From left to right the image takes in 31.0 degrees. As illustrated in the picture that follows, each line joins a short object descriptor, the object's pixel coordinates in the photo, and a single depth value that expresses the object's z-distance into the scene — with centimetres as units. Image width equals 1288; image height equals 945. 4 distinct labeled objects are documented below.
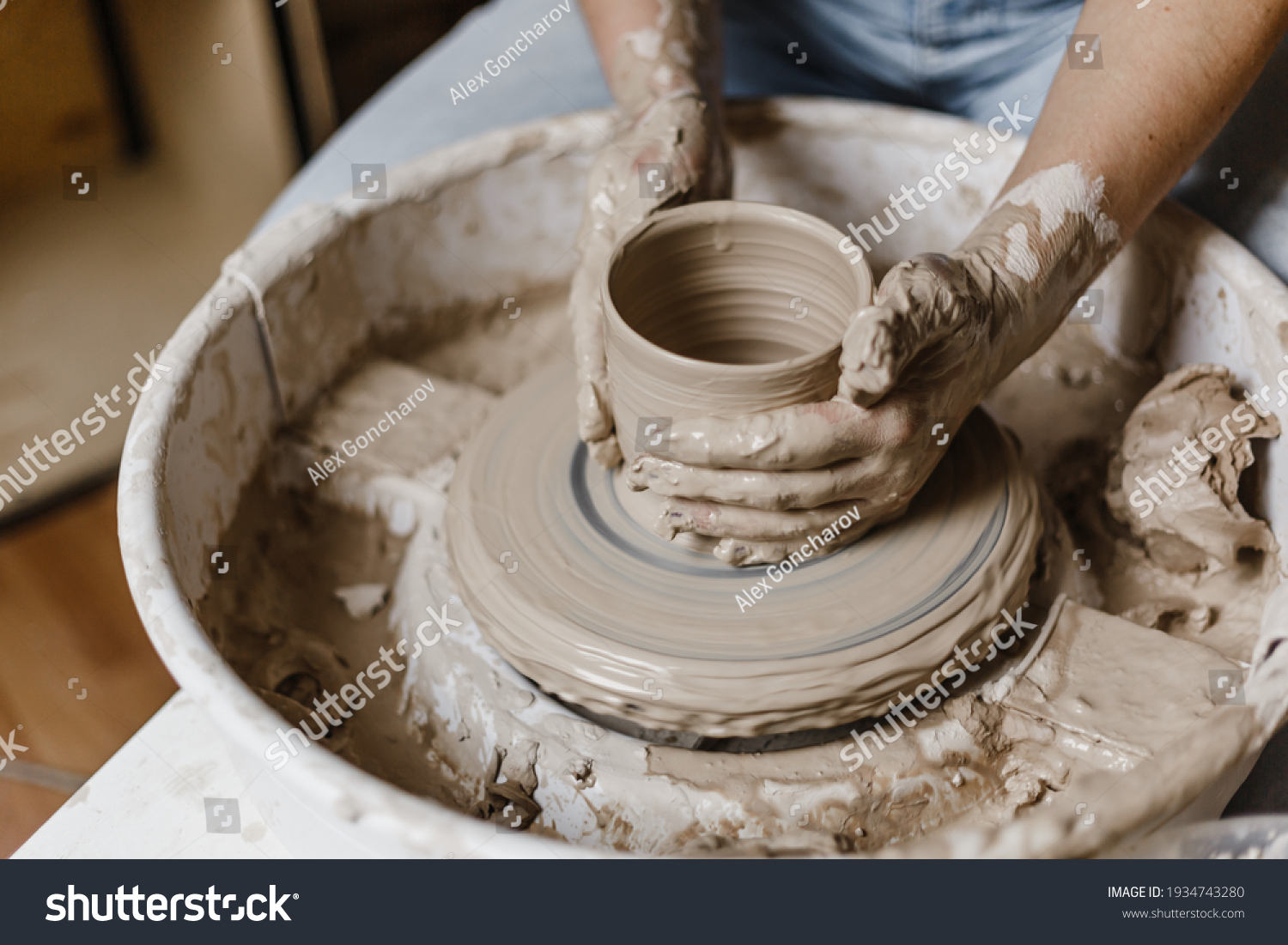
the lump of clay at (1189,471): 110
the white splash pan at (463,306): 94
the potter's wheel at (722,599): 101
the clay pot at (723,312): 100
